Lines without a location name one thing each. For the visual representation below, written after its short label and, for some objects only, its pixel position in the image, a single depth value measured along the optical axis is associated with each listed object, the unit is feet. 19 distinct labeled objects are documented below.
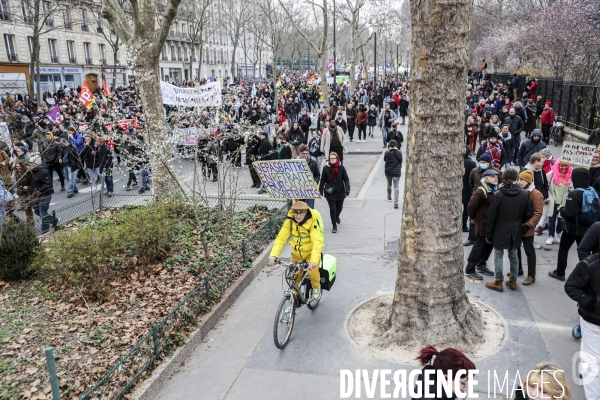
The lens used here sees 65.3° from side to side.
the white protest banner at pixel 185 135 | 37.82
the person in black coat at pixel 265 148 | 45.61
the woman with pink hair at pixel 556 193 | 27.50
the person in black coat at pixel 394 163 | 37.96
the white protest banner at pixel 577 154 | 26.16
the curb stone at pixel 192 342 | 16.71
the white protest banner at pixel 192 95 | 45.16
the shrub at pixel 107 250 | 23.15
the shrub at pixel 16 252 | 26.11
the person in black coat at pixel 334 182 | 32.42
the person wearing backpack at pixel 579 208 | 21.62
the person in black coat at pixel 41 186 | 36.31
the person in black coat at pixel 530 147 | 38.66
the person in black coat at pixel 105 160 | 44.70
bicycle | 18.85
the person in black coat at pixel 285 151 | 42.98
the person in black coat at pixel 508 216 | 21.59
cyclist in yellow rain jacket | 19.75
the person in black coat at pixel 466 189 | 29.89
